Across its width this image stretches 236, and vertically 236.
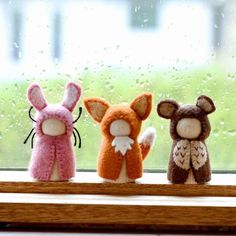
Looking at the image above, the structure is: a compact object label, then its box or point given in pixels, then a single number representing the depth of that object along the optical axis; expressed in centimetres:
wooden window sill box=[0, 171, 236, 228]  55
